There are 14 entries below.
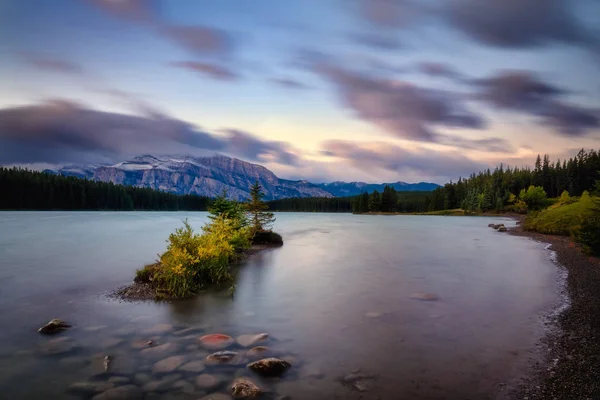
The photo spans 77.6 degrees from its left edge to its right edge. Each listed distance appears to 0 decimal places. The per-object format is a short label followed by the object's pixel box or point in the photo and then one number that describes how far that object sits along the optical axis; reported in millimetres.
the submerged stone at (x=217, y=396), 8883
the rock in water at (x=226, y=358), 10953
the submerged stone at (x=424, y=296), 19531
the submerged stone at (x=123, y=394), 8867
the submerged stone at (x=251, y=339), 12684
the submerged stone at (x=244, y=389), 8969
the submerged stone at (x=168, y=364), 10391
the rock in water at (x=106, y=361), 10469
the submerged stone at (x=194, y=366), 10430
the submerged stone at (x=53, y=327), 13594
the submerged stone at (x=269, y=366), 10305
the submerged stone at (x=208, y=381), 9488
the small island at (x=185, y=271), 19125
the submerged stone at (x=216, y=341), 12254
